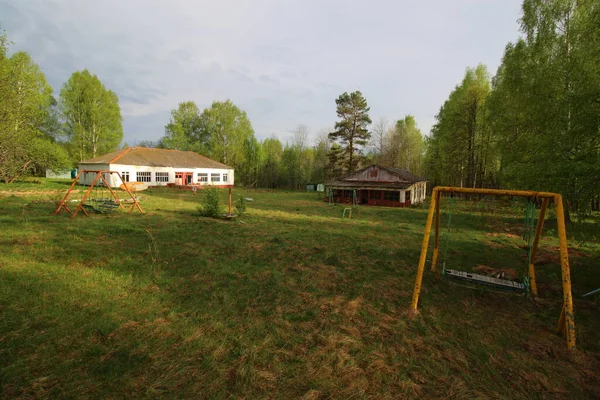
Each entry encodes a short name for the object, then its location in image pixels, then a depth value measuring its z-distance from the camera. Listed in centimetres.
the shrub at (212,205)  1529
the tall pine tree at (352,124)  3893
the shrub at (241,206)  1622
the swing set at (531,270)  511
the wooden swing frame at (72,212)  1283
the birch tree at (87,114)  3800
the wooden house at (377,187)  2847
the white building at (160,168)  3231
